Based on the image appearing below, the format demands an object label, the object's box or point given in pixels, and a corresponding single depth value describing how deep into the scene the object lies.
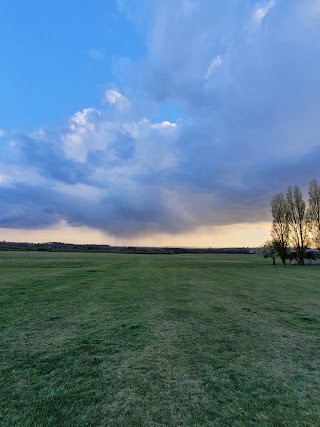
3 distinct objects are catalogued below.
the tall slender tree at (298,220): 54.97
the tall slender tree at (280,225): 57.09
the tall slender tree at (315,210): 52.75
